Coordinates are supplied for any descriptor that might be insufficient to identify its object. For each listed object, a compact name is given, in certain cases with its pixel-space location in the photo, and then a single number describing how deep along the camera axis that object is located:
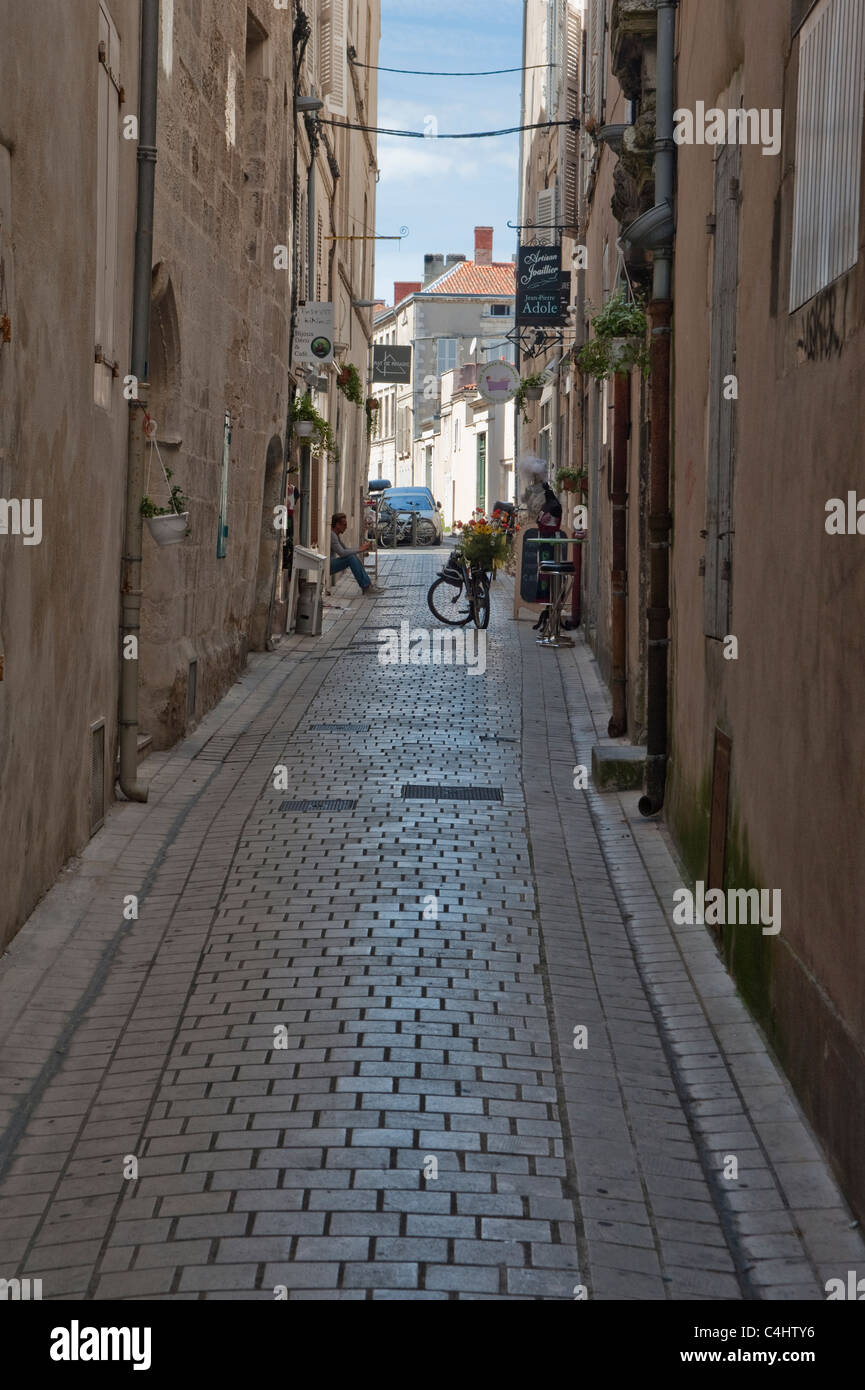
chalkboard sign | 19.14
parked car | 42.19
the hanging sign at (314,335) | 18.89
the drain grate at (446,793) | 9.63
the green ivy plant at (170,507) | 10.52
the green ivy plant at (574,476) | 18.77
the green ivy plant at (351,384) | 26.70
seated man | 23.36
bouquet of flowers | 20.00
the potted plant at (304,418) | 19.97
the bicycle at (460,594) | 19.64
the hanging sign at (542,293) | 22.30
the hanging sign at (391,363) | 45.06
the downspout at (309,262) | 21.03
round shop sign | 27.42
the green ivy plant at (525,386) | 22.64
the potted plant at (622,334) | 11.10
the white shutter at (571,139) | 22.47
